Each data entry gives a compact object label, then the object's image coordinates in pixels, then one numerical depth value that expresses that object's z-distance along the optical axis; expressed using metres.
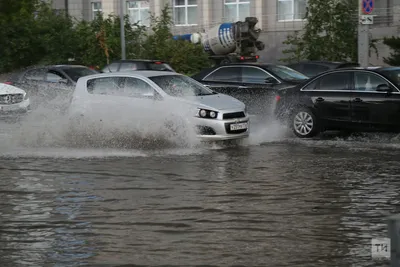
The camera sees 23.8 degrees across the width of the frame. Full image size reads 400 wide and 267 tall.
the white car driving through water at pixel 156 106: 16.75
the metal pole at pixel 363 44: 23.69
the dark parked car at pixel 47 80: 26.84
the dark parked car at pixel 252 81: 21.91
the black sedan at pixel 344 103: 17.38
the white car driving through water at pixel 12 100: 24.02
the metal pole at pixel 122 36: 38.34
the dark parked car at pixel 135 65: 29.42
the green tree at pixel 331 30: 35.91
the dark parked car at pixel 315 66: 26.14
